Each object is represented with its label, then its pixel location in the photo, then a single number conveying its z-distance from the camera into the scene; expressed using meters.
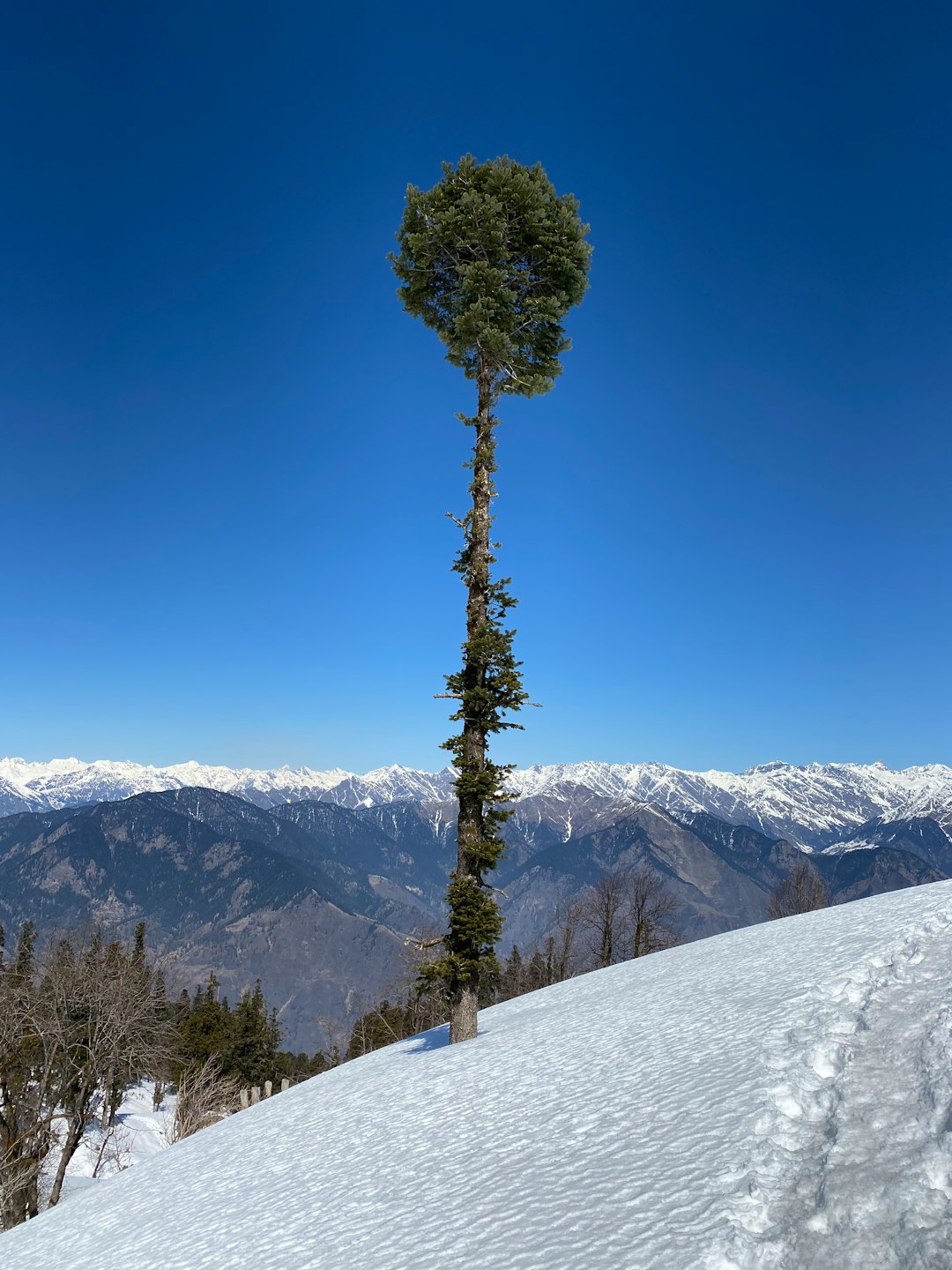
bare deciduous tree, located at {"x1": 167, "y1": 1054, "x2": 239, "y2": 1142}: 26.42
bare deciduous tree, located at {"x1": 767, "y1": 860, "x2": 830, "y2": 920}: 60.28
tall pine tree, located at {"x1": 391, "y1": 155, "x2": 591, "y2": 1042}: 13.76
